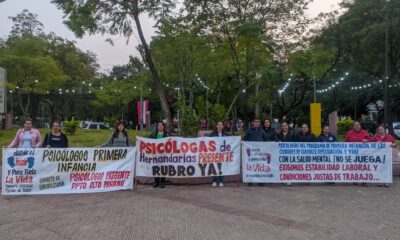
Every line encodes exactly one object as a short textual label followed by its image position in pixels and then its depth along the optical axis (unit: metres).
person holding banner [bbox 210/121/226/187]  9.69
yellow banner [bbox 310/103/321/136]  19.04
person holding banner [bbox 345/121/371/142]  10.33
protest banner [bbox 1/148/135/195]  8.41
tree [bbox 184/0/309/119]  13.68
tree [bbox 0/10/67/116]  35.12
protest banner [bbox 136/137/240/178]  9.42
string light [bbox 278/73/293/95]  30.37
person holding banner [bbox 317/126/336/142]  10.27
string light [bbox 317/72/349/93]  36.03
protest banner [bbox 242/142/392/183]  9.75
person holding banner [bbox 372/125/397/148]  10.14
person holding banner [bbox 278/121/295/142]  10.37
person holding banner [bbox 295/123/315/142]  10.23
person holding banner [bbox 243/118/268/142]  10.12
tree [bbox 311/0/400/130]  25.31
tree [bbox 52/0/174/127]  12.52
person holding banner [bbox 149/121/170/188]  9.59
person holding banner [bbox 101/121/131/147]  9.43
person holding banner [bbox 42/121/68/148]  8.86
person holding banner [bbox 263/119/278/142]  10.32
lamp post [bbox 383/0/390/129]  21.69
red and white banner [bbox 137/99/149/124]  25.19
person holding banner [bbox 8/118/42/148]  8.84
